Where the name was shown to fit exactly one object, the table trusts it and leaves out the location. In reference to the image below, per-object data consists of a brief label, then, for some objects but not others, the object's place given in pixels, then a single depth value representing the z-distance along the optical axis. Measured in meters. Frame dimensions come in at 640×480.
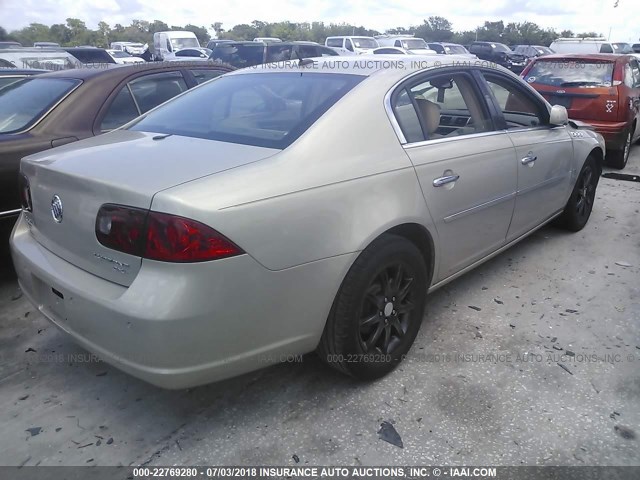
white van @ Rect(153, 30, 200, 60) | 26.11
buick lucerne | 1.94
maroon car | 3.53
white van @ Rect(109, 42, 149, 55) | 37.44
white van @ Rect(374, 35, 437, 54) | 23.36
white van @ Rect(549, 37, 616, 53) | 19.38
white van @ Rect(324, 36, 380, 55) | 22.98
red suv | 6.87
